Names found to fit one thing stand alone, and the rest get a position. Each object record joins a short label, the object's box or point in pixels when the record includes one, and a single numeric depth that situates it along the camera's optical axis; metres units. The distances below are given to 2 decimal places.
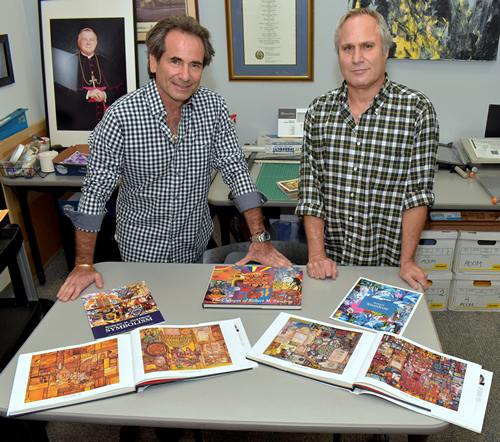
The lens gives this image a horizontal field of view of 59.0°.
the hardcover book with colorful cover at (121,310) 1.33
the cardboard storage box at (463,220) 2.41
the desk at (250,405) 1.01
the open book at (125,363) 1.09
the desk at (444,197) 2.26
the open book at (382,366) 1.04
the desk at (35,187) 2.59
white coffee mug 2.69
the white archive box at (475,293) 2.57
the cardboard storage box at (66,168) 2.61
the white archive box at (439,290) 2.58
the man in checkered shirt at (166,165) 1.60
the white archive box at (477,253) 2.46
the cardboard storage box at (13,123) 2.69
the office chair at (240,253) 1.90
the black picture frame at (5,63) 2.71
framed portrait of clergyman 2.85
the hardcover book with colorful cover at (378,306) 1.31
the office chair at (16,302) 1.83
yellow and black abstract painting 2.55
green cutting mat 2.34
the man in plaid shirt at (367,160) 1.55
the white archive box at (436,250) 2.47
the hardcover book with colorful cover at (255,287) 1.42
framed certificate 2.72
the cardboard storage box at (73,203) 2.84
